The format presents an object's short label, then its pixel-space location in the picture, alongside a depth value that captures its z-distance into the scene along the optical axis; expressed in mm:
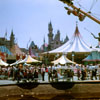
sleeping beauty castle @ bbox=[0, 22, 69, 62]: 56228
